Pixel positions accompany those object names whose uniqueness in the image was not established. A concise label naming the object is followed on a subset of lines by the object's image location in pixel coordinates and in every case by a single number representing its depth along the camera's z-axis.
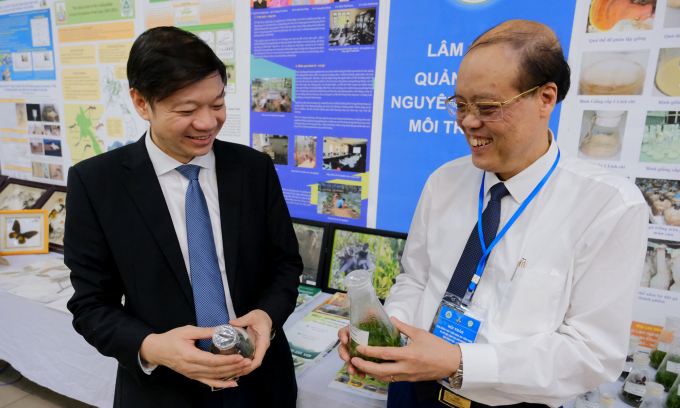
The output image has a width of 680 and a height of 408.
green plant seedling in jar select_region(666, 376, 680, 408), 1.19
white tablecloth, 1.85
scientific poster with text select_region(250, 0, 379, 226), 1.86
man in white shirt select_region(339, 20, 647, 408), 0.82
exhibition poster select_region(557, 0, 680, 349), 1.36
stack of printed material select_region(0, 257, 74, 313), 2.00
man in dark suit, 0.95
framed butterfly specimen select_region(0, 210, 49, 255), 2.57
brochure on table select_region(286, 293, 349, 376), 1.51
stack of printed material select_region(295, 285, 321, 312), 1.92
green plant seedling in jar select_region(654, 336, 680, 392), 1.27
